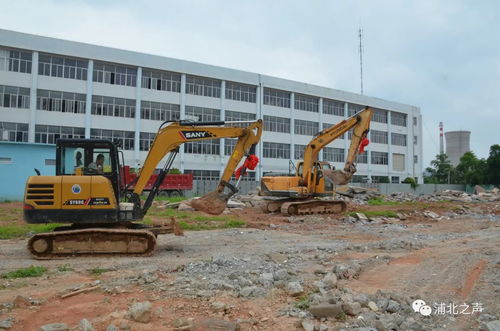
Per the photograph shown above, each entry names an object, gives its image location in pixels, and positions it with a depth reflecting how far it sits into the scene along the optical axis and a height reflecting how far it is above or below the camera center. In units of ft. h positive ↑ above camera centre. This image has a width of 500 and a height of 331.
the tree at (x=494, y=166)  187.11 +9.40
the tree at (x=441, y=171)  249.14 +8.72
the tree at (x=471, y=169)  194.59 +8.20
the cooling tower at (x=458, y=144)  314.35 +32.37
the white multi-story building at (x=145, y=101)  119.96 +28.26
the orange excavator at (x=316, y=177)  68.33 +0.88
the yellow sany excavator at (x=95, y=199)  31.32 -1.65
